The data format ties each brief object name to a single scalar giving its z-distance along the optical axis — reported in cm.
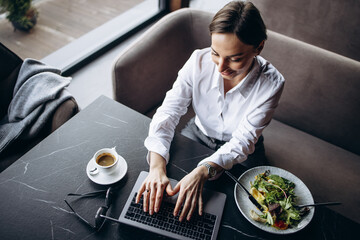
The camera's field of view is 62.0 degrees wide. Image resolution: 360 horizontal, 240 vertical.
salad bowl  98
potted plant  224
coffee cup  105
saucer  107
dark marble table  98
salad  99
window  247
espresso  108
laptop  97
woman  102
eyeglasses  97
